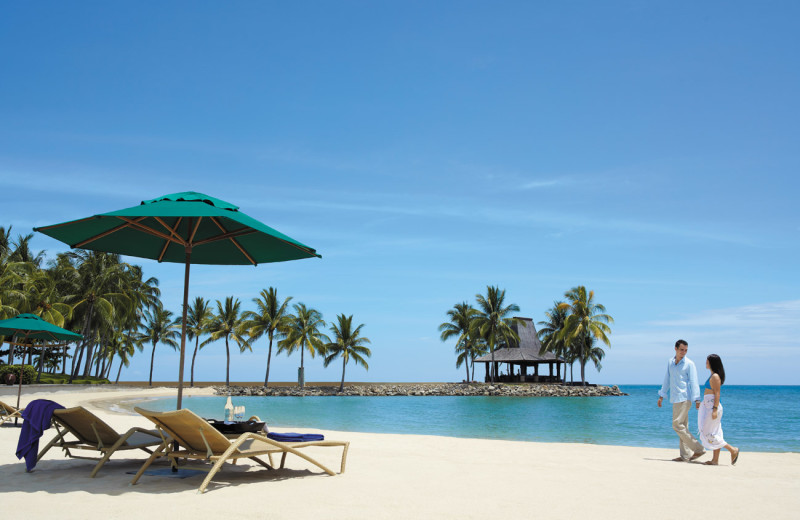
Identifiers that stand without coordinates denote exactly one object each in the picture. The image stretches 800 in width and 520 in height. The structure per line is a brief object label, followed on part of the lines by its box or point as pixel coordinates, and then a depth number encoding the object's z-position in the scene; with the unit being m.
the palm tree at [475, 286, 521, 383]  42.09
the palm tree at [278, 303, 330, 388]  40.97
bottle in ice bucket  5.13
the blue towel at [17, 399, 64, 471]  5.00
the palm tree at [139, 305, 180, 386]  49.22
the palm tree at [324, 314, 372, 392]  42.19
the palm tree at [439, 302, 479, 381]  45.38
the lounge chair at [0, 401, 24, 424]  9.95
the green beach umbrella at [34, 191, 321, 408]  4.73
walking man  7.02
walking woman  6.80
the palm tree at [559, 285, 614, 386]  41.12
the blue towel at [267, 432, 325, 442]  5.10
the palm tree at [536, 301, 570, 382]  43.69
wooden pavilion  43.06
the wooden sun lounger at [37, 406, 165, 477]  4.91
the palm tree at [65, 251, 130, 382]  31.70
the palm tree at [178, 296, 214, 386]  44.94
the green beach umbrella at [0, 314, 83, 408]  10.77
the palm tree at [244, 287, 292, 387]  41.12
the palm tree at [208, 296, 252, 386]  42.84
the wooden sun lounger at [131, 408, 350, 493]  4.26
